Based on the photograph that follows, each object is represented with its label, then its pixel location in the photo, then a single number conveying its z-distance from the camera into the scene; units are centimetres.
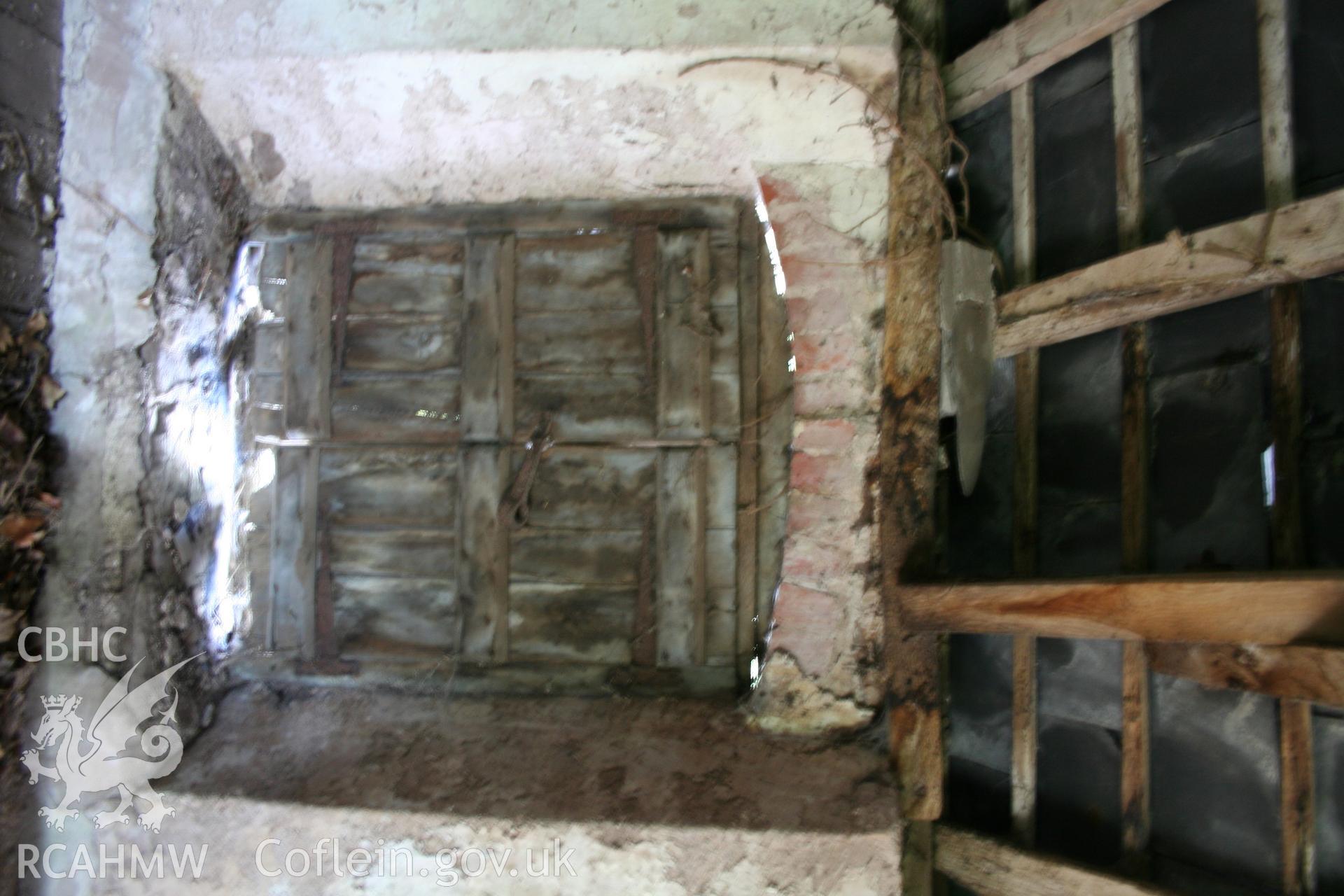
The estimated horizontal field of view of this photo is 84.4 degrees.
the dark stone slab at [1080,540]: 149
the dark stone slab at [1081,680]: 147
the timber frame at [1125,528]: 108
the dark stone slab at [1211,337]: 129
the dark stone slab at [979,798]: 165
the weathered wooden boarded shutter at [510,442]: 194
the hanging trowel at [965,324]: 165
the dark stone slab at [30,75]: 162
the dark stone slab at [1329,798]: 118
